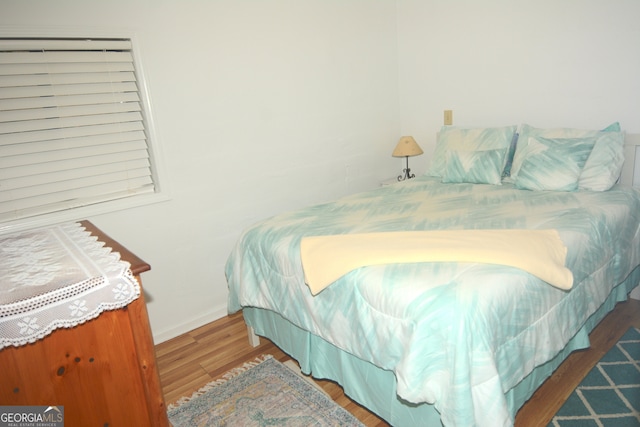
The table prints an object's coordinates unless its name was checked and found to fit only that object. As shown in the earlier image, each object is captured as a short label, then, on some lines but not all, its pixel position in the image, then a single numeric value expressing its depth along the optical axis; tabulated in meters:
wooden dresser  1.03
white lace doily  0.97
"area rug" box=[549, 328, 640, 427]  1.60
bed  1.26
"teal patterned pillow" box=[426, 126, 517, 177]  2.68
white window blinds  2.00
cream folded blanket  1.45
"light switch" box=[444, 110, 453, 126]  3.28
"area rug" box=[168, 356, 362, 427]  1.76
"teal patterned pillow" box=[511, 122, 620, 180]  2.37
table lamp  3.27
